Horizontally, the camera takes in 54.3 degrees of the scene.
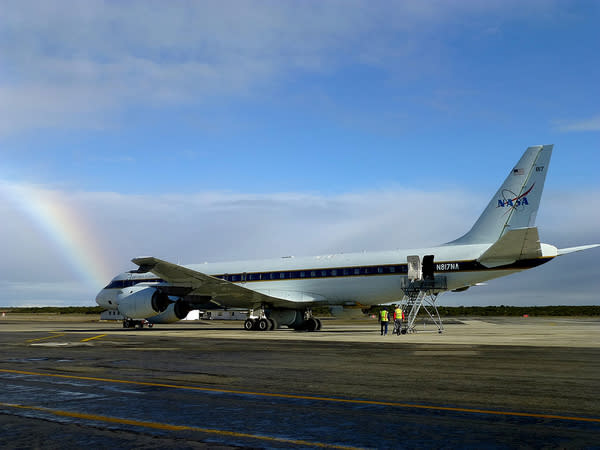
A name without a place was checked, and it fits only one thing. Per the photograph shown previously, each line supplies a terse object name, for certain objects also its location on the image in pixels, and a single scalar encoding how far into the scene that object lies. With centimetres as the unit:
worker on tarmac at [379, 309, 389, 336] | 3055
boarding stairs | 3175
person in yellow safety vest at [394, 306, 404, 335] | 3077
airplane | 3022
